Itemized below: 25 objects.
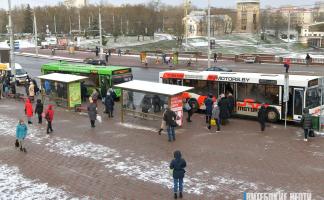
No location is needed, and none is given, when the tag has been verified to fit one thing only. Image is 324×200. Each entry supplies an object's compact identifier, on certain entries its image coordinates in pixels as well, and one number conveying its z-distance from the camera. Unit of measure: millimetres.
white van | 37844
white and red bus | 19984
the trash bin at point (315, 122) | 18484
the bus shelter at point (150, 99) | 19656
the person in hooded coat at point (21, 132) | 16703
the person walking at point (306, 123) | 17141
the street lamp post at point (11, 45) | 33438
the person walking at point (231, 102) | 21550
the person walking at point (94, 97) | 23444
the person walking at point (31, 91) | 27625
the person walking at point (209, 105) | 20214
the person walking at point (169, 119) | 17450
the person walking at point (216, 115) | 19141
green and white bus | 27719
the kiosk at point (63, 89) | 25141
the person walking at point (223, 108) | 19781
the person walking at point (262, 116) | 19000
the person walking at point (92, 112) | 20469
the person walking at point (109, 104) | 23016
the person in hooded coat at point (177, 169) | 11557
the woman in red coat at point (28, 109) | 21200
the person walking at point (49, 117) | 19359
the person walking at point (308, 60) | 49212
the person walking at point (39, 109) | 21553
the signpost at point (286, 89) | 19056
